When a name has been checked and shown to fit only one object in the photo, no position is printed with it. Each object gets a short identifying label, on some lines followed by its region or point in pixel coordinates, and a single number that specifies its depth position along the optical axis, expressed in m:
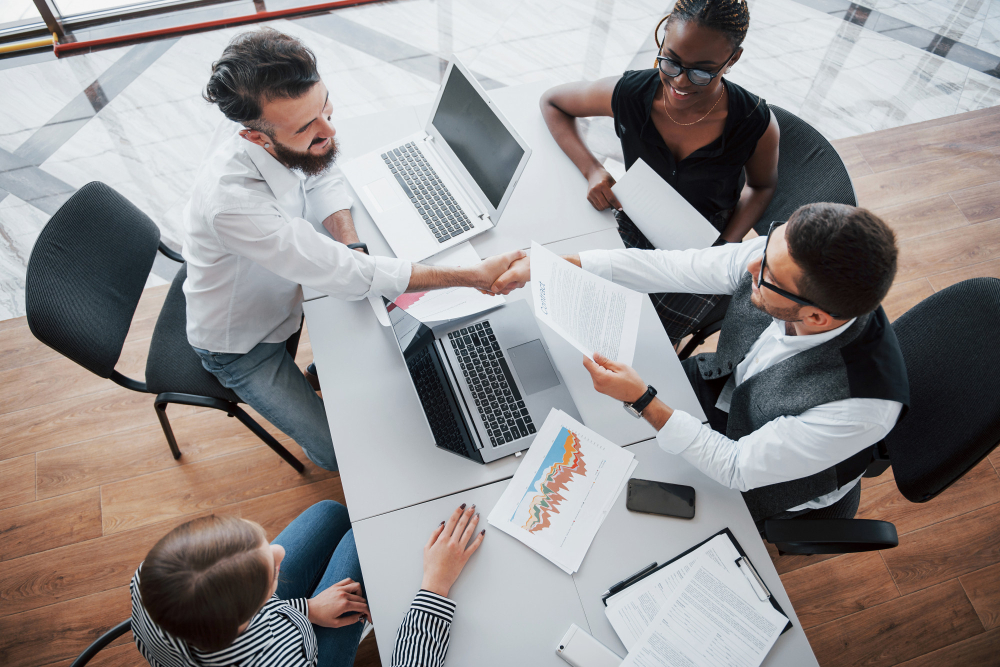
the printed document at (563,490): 1.31
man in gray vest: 1.15
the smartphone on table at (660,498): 1.35
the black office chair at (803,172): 1.59
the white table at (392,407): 1.37
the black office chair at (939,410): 1.29
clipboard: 1.25
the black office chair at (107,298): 1.48
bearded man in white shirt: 1.38
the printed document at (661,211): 1.68
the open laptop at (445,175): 1.61
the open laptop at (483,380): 1.41
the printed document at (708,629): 1.21
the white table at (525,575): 1.23
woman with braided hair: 1.61
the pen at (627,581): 1.27
